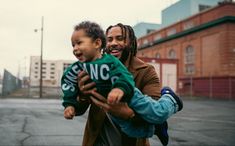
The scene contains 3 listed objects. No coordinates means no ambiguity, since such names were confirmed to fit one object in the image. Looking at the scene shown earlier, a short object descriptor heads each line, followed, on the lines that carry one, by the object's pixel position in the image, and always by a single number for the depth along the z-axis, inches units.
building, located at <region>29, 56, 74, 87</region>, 5511.8
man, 86.9
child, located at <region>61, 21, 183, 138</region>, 83.4
